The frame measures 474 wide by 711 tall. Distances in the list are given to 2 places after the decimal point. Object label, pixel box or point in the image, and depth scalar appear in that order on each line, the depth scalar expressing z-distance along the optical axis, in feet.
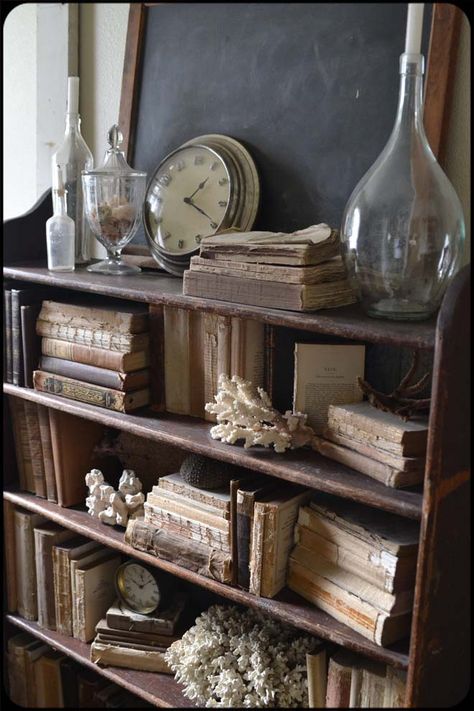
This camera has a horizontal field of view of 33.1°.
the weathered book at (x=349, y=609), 4.52
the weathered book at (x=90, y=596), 6.37
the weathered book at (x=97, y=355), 5.72
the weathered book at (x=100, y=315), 5.74
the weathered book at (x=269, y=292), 4.71
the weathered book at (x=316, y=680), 5.13
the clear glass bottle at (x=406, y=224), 4.39
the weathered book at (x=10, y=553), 6.86
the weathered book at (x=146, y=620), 6.05
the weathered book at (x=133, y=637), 6.04
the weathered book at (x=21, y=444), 6.66
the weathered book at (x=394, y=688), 4.66
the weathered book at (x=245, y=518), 5.10
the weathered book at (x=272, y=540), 5.02
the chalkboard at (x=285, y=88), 5.24
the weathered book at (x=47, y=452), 6.42
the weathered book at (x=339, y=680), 4.90
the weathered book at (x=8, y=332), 6.34
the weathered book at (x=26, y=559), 6.77
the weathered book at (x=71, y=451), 6.37
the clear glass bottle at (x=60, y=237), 6.19
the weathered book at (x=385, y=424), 4.37
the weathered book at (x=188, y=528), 5.34
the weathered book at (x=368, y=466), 4.42
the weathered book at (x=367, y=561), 4.50
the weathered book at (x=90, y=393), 5.75
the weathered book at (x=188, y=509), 5.36
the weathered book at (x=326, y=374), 4.97
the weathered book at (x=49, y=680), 6.86
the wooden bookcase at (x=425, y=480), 4.13
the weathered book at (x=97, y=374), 5.74
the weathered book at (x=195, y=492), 5.38
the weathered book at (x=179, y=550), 5.28
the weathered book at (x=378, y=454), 4.40
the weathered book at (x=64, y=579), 6.47
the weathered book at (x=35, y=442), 6.56
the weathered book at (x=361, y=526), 4.58
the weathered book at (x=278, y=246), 4.71
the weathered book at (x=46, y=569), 6.58
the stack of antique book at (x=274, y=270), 4.71
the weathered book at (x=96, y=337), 5.72
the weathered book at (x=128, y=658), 5.97
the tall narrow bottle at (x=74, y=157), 6.56
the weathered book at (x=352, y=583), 4.53
